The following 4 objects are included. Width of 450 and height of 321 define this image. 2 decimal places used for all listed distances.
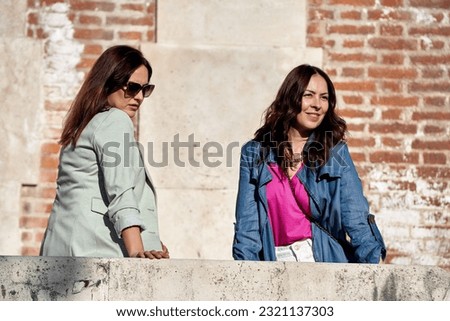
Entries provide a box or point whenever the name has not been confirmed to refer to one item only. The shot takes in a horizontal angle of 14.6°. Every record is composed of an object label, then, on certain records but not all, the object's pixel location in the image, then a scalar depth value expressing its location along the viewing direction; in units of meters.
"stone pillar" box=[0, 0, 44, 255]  10.98
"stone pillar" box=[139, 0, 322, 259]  11.15
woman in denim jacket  8.23
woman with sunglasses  7.33
